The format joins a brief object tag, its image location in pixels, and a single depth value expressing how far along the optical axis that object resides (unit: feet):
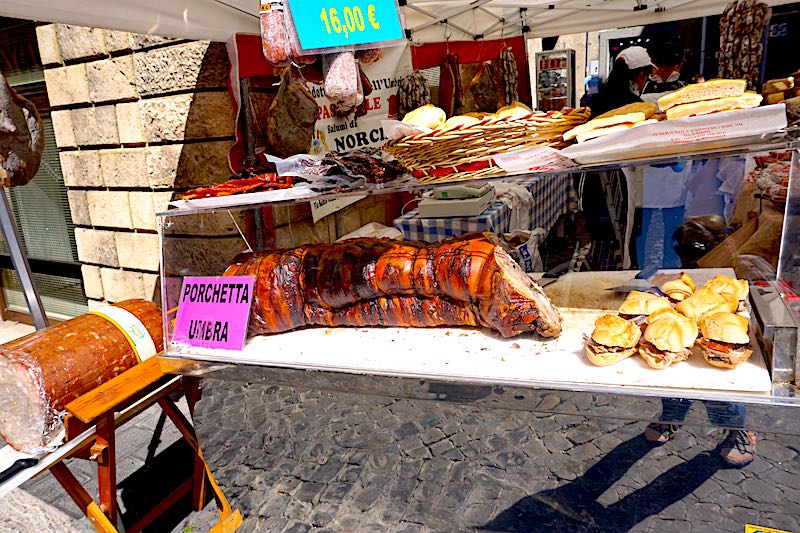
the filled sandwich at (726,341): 4.07
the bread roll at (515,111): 5.37
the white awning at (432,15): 7.64
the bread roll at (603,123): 4.54
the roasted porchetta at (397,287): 5.33
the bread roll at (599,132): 4.44
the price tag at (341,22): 5.98
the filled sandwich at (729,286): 4.85
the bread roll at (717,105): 4.03
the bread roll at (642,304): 4.84
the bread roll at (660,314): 4.55
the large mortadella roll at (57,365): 6.30
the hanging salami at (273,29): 6.23
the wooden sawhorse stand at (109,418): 6.34
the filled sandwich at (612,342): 4.45
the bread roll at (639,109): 4.77
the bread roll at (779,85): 7.55
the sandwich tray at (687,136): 3.88
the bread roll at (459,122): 5.33
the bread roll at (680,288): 5.11
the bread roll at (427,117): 5.89
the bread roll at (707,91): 4.17
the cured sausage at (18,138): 7.09
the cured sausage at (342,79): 5.99
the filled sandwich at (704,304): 4.64
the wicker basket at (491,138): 5.05
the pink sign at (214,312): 6.20
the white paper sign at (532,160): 4.79
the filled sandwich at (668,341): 4.24
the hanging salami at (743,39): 13.28
